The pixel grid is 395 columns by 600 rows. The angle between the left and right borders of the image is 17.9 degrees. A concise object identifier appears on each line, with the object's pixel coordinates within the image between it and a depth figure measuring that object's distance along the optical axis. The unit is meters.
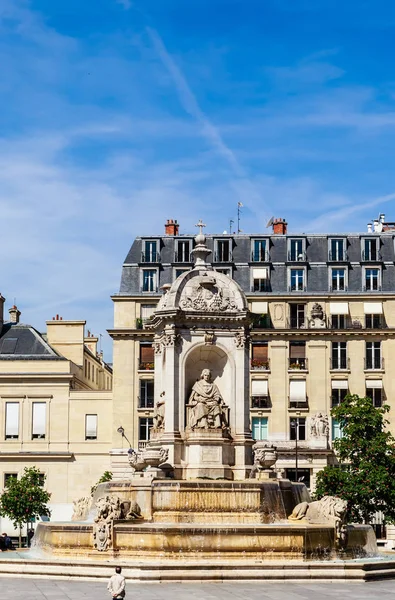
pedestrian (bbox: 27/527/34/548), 73.31
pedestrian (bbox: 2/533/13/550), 49.46
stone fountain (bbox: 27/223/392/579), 35.81
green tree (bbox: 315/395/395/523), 70.88
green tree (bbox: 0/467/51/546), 76.69
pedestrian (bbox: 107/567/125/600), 26.58
